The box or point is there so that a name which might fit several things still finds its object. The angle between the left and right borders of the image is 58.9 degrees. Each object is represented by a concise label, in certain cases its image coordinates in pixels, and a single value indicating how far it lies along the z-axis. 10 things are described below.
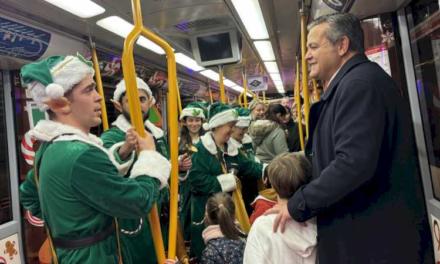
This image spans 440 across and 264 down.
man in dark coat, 1.35
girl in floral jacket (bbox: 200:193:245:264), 2.21
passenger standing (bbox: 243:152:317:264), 1.56
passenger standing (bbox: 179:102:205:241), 3.37
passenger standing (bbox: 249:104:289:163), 4.23
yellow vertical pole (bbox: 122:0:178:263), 1.52
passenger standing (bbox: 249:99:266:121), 5.42
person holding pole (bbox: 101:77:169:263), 2.09
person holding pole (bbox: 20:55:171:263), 1.42
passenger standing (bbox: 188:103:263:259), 2.94
